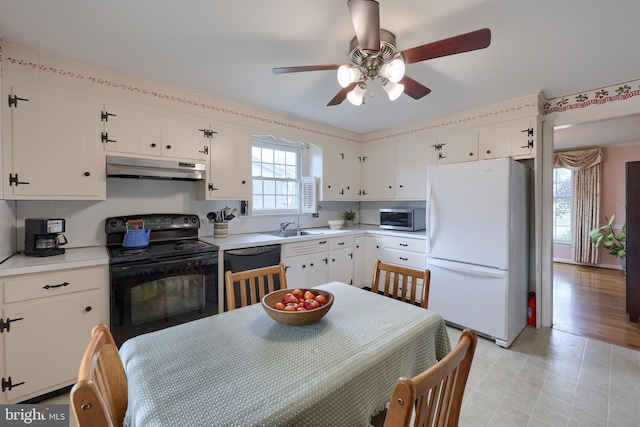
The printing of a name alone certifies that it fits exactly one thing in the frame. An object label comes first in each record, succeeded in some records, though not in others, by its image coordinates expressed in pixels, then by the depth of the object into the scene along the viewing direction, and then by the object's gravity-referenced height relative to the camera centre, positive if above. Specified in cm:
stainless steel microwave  357 -10
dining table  79 -54
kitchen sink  345 -27
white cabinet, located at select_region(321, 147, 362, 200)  385 +55
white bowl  395 -18
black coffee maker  194 -18
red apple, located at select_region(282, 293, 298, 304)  135 -42
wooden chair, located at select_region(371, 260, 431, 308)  169 -43
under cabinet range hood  223 +36
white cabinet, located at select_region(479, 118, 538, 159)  275 +75
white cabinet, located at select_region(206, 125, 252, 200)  281 +48
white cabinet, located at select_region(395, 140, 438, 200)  352 +58
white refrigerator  248 -31
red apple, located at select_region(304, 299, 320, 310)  128 -43
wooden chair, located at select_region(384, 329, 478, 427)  63 -46
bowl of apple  120 -43
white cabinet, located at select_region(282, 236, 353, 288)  306 -59
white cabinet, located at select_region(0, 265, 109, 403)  170 -73
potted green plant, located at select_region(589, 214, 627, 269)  467 -46
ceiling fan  125 +83
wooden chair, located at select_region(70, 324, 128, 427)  61 -47
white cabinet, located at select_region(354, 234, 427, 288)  329 -52
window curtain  517 +30
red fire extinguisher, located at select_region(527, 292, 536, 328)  292 -102
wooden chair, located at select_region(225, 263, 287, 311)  161 -43
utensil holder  297 -20
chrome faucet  360 -19
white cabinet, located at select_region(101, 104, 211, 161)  225 +68
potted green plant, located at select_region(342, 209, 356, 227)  438 -7
